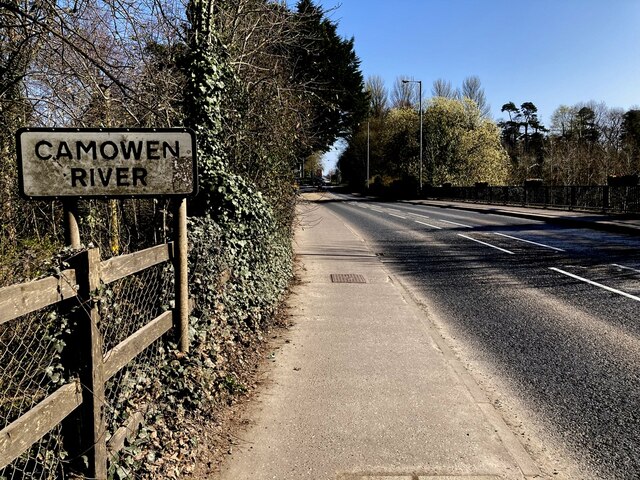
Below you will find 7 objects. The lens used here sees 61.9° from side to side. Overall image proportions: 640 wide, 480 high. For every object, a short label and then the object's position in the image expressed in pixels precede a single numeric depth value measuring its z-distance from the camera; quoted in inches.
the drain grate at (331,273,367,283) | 404.2
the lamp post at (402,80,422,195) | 1822.5
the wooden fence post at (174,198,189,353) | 157.6
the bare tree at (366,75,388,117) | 3048.7
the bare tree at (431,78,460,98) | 2948.8
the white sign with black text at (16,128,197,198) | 122.9
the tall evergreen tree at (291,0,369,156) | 487.8
